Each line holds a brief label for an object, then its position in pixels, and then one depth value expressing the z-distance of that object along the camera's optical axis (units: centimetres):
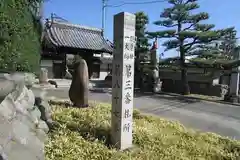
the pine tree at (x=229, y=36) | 1023
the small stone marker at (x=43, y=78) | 957
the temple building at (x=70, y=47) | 1289
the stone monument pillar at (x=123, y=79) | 324
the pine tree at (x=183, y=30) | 1048
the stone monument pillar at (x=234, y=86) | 931
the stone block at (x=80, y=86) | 508
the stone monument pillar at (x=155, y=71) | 1188
